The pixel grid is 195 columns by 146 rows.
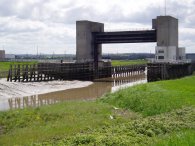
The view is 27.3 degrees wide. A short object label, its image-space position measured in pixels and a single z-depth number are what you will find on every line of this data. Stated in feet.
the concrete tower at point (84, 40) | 270.26
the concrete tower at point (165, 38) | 238.07
